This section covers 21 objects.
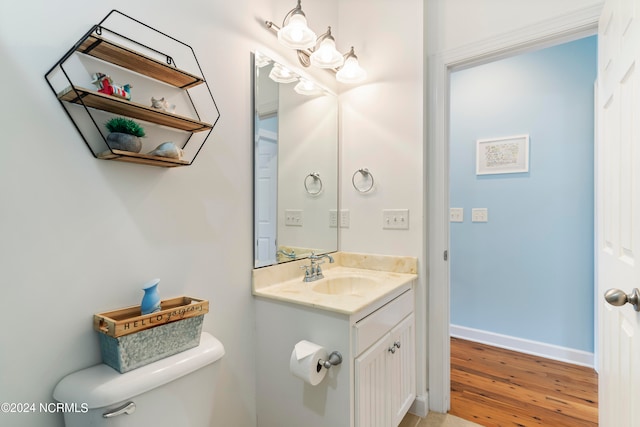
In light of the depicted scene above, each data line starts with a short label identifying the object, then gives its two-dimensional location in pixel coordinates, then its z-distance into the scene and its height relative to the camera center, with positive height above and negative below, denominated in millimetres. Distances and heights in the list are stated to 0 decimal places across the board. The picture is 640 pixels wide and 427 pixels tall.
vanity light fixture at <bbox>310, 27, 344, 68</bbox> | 1697 +868
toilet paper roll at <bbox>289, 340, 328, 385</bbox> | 1146 -578
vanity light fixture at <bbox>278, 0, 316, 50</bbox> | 1465 +856
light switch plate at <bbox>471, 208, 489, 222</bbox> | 2691 -51
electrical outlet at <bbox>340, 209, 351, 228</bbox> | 2037 -62
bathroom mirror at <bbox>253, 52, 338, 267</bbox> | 1490 +250
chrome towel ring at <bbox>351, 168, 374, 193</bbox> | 1940 +206
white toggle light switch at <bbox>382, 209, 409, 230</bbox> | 1813 -57
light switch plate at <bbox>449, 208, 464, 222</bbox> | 2820 -49
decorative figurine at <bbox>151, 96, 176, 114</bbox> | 1024 +358
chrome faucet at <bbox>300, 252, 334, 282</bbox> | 1650 -328
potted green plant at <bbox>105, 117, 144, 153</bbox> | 909 +229
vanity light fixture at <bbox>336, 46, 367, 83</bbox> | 1827 +832
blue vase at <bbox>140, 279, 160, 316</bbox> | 959 -279
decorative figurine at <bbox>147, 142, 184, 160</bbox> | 1015 +198
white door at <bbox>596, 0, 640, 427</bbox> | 896 +12
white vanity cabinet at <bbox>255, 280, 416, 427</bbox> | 1183 -668
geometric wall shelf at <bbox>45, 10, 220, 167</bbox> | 887 +412
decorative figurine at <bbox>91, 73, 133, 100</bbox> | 905 +371
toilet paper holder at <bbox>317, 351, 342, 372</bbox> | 1173 -581
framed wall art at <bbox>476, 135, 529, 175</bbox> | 2512 +458
